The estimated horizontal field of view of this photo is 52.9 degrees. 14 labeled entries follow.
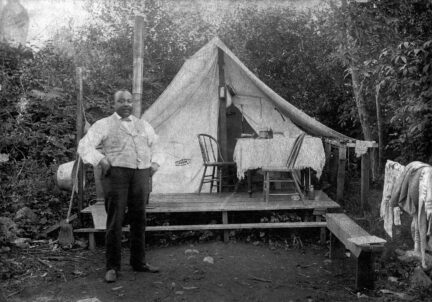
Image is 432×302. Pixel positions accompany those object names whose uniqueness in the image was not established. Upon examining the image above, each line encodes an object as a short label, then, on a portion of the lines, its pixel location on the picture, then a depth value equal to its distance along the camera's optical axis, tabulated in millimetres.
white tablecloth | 5805
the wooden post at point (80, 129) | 5172
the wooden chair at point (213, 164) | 6074
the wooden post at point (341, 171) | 5793
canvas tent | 6543
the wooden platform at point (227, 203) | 5359
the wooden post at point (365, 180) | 5762
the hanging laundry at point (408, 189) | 3680
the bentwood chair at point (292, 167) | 5491
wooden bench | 3436
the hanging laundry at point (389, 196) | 4102
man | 3814
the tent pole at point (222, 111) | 6801
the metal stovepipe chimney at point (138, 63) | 4832
